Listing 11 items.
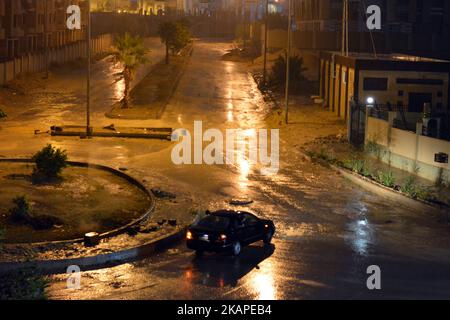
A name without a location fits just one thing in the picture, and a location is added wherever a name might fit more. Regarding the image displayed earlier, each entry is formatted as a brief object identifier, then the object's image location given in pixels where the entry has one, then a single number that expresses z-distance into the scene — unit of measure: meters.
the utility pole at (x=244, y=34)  107.28
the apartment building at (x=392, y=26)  84.12
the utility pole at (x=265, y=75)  68.62
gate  38.78
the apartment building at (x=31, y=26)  73.56
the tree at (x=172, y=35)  86.19
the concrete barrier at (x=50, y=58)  61.31
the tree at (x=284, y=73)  66.12
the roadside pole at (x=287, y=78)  46.96
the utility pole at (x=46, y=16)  85.23
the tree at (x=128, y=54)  49.39
